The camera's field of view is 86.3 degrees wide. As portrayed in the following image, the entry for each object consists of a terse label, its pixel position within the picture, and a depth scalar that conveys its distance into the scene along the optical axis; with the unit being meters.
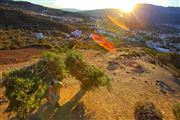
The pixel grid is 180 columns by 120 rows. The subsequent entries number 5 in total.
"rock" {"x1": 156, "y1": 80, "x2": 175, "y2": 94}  9.21
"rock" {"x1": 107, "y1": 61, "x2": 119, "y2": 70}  10.32
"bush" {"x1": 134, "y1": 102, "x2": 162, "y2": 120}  6.57
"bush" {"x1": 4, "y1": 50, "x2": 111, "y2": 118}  4.85
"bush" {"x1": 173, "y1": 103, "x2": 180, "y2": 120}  6.00
